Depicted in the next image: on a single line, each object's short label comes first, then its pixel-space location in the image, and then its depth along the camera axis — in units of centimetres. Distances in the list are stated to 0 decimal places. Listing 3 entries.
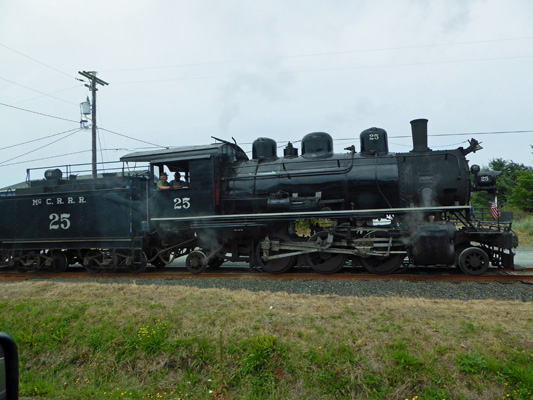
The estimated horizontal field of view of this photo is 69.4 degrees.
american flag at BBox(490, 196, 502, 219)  936
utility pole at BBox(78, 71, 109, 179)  2278
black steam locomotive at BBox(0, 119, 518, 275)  911
